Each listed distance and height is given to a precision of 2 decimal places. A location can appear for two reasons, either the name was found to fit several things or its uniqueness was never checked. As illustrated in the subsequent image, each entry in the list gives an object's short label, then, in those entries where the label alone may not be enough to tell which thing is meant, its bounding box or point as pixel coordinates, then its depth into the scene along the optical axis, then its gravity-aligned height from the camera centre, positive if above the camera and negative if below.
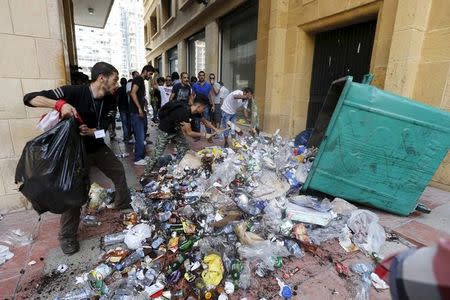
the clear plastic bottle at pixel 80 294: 1.78 -1.42
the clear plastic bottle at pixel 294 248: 2.28 -1.38
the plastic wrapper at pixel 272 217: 2.56 -1.29
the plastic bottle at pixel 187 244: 2.24 -1.35
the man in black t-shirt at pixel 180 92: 6.18 -0.15
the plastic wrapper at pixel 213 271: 1.90 -1.34
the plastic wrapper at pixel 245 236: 2.29 -1.30
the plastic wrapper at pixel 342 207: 2.83 -1.26
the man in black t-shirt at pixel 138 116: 4.60 -0.56
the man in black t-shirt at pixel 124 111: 5.86 -0.62
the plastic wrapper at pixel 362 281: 1.87 -1.41
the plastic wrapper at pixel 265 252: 2.16 -1.35
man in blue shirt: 7.17 -0.05
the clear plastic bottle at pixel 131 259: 2.08 -1.39
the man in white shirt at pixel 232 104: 5.59 -0.37
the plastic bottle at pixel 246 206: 2.77 -1.26
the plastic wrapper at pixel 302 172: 3.57 -1.15
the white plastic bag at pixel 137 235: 2.30 -1.33
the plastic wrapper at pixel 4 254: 2.14 -1.42
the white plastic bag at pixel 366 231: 2.36 -1.29
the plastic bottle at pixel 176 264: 2.02 -1.36
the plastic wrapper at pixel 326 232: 2.48 -1.35
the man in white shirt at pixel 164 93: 7.19 -0.21
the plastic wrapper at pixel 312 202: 2.85 -1.24
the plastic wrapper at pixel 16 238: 2.37 -1.42
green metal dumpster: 2.62 -0.60
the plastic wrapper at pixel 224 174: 3.47 -1.15
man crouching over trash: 3.55 -0.52
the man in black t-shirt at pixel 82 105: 2.04 -0.18
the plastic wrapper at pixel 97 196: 3.01 -1.30
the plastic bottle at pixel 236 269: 1.96 -1.35
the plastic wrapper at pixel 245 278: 1.91 -1.39
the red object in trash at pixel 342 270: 2.07 -1.41
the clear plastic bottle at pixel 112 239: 2.39 -1.39
